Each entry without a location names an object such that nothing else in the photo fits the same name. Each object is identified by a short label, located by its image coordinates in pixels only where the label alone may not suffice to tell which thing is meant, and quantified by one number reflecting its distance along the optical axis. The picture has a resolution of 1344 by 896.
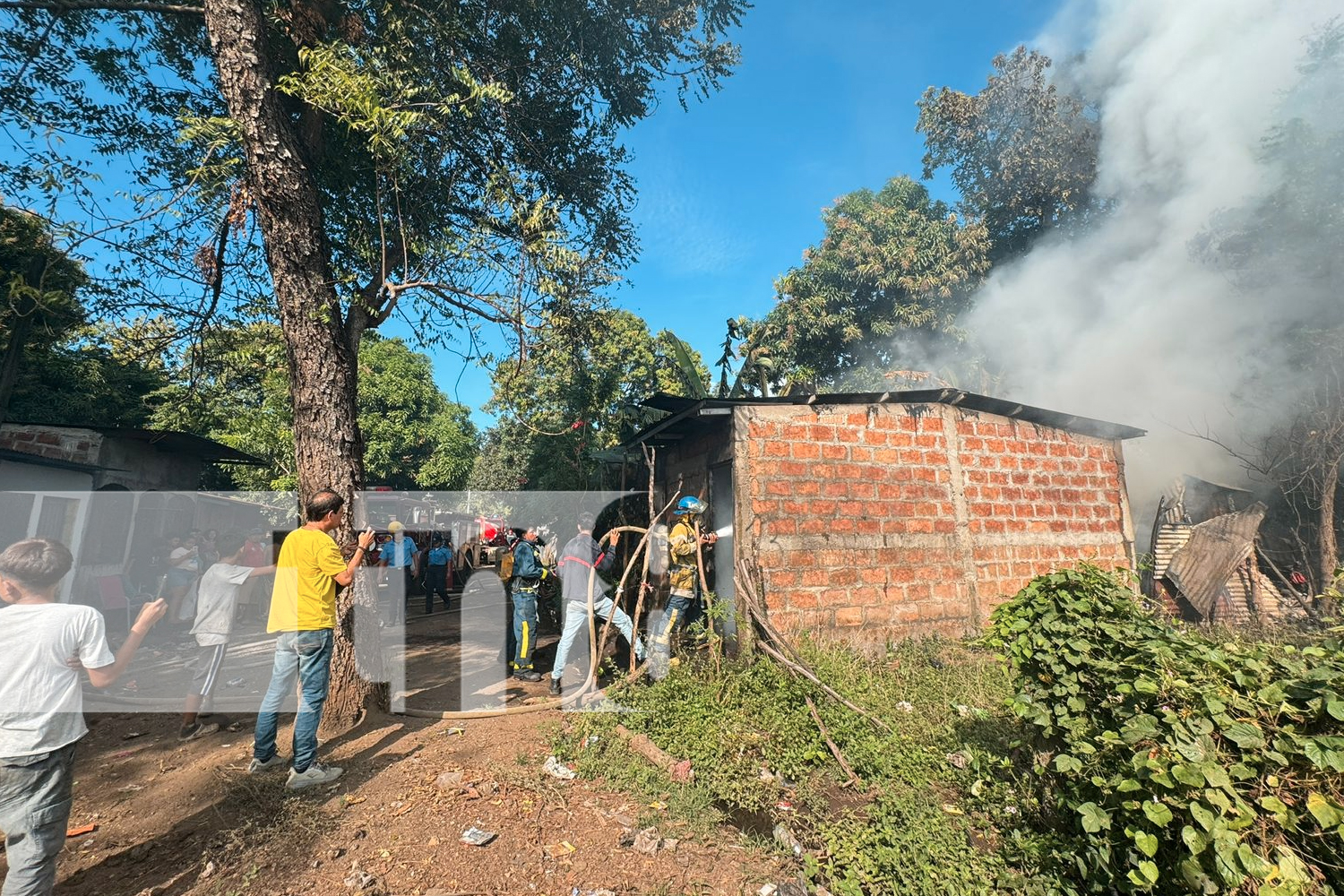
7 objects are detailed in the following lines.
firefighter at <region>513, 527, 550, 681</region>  6.43
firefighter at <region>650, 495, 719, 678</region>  5.81
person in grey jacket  5.86
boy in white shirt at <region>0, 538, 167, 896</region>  2.35
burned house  9.37
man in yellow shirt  3.82
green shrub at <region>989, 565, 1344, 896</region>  1.92
